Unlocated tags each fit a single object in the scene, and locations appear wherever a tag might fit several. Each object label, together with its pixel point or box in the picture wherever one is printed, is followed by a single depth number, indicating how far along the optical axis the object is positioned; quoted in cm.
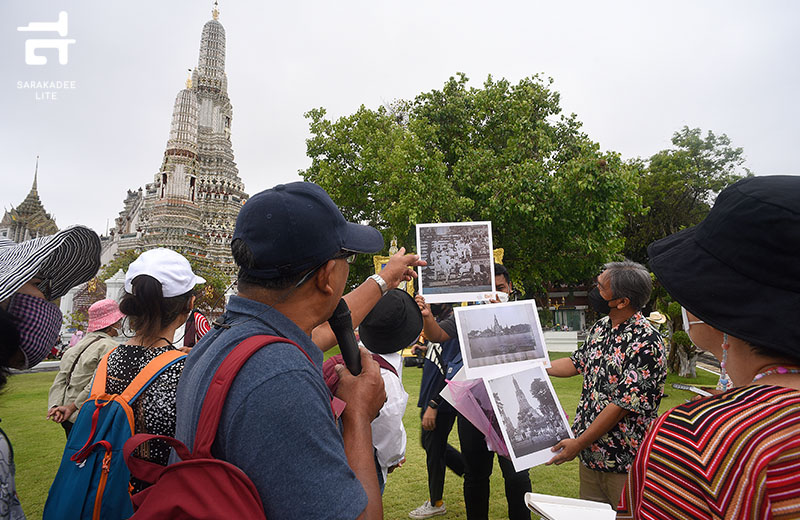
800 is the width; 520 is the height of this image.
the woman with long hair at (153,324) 202
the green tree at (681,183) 2505
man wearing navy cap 106
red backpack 99
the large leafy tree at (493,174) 1603
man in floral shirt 272
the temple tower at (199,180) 5006
